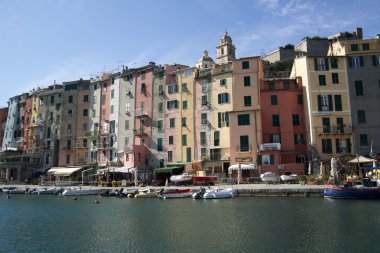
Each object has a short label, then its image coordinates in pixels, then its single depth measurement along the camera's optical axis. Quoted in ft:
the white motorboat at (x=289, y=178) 158.81
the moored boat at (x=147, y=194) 160.35
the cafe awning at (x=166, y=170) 203.10
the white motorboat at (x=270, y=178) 160.97
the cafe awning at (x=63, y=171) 233.76
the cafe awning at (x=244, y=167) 175.11
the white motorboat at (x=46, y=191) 199.23
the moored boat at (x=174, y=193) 153.79
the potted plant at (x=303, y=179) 151.35
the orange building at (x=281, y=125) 179.42
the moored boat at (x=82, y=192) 185.16
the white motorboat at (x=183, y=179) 182.19
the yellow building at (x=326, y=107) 176.86
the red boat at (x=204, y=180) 178.29
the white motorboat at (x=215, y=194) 144.25
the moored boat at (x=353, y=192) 123.13
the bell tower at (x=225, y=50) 393.91
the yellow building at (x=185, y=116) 208.13
